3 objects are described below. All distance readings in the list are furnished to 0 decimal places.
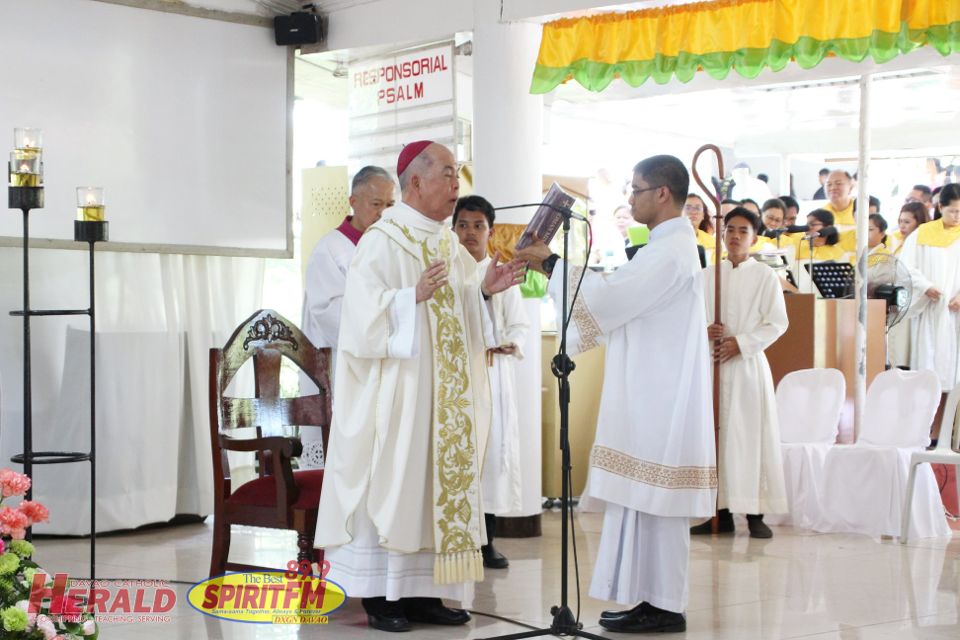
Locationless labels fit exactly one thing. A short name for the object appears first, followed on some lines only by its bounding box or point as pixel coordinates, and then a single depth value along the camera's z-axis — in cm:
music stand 899
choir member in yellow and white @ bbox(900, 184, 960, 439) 1088
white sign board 784
